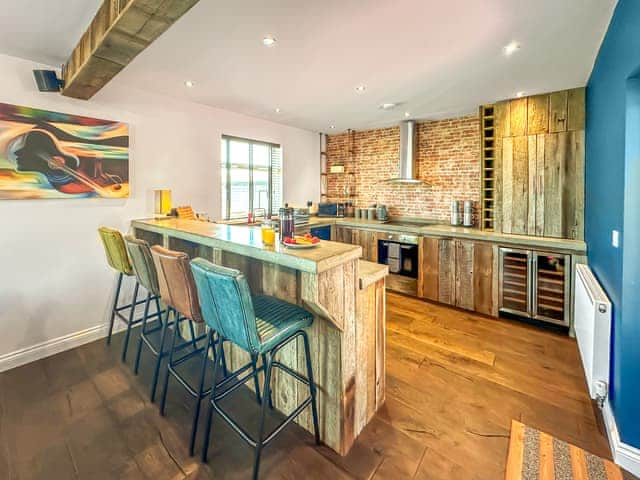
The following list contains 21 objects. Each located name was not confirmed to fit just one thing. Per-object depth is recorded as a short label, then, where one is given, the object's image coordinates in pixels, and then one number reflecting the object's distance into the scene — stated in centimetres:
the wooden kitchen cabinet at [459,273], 373
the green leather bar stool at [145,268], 219
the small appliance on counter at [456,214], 448
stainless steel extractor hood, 481
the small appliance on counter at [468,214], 434
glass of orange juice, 182
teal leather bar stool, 141
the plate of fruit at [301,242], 168
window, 430
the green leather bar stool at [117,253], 256
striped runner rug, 158
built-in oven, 439
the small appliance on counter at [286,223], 184
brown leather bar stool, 177
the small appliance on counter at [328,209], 561
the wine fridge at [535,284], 326
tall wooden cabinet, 330
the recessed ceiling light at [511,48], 233
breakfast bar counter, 162
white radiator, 192
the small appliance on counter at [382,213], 525
